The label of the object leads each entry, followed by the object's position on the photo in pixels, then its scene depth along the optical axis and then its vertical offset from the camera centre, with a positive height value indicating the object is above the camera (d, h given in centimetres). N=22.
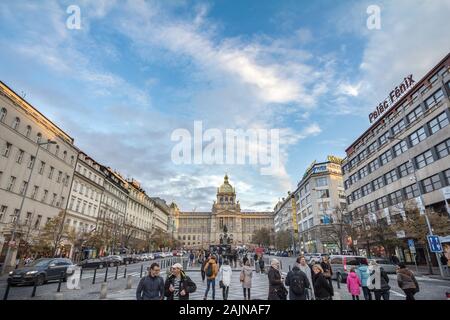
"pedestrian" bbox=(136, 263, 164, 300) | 739 -90
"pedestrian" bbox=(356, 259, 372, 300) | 1115 -94
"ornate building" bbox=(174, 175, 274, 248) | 17638 +2042
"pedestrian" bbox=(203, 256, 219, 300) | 1298 -75
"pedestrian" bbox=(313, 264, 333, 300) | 813 -94
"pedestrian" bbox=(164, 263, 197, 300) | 788 -90
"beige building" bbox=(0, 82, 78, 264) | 3278 +1119
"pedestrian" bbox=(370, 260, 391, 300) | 1023 -108
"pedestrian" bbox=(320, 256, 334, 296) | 1337 -63
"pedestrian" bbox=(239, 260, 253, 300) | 1236 -101
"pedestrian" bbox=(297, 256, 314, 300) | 1090 -33
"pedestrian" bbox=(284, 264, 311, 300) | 800 -85
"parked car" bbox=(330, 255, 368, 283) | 1941 -61
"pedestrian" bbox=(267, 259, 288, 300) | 876 -101
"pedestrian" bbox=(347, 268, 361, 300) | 1088 -112
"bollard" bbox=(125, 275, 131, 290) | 1753 -188
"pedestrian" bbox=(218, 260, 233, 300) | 1223 -101
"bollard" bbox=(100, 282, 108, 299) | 1373 -188
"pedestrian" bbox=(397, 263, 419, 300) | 953 -92
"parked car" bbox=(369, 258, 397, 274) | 2478 -101
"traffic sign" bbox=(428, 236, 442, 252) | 2083 +90
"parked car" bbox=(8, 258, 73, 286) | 1722 -125
